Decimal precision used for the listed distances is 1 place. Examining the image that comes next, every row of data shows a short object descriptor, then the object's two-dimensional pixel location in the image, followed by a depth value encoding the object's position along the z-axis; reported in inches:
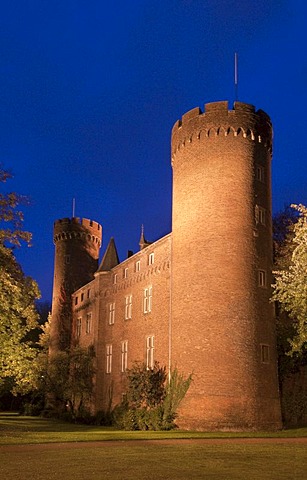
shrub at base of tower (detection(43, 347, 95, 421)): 1674.5
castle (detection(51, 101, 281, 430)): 1076.5
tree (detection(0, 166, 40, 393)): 952.9
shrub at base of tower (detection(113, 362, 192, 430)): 1126.4
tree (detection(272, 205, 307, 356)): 911.7
